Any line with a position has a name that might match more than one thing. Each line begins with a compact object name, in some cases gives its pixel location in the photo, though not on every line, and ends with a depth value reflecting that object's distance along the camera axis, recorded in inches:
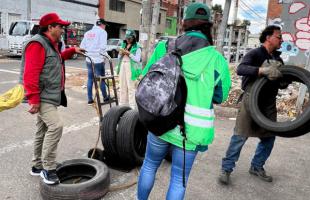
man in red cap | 125.5
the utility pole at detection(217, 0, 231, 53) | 367.6
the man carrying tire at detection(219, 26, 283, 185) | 142.9
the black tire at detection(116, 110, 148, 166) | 150.2
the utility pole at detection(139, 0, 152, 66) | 415.5
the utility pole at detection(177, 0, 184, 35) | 1979.6
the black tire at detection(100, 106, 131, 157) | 152.7
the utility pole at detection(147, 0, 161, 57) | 446.6
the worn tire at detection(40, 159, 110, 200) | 125.0
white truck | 686.5
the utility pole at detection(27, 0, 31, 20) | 876.4
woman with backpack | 96.5
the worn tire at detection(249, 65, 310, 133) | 129.8
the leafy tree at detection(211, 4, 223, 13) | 2530.8
